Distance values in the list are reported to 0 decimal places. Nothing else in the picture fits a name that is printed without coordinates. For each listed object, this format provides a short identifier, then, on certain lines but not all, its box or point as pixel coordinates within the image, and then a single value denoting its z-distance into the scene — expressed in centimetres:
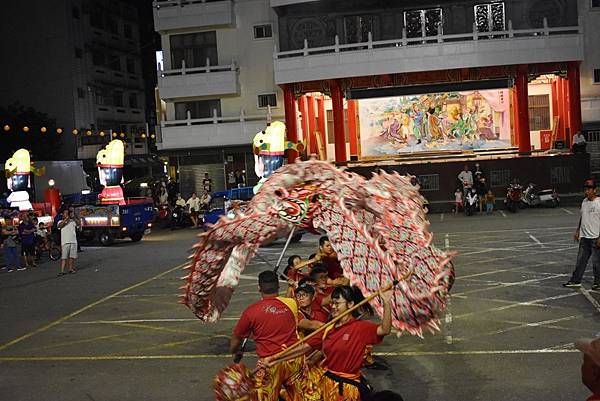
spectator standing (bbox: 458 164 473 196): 3005
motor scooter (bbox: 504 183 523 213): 2864
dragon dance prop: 700
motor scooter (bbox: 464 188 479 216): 2886
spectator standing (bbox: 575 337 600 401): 406
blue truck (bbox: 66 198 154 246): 2655
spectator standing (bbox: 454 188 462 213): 3034
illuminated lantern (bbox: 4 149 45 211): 3291
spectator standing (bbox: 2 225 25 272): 2166
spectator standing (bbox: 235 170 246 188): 3853
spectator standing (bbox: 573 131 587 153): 3155
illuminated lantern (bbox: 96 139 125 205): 2925
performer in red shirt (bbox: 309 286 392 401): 624
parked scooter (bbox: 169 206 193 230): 3297
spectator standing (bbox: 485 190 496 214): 2958
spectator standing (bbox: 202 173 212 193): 3535
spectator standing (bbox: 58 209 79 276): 1962
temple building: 3247
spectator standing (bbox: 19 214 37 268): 2238
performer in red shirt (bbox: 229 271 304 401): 683
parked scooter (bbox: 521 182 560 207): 2944
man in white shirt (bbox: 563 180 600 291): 1325
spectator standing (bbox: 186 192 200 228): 3269
